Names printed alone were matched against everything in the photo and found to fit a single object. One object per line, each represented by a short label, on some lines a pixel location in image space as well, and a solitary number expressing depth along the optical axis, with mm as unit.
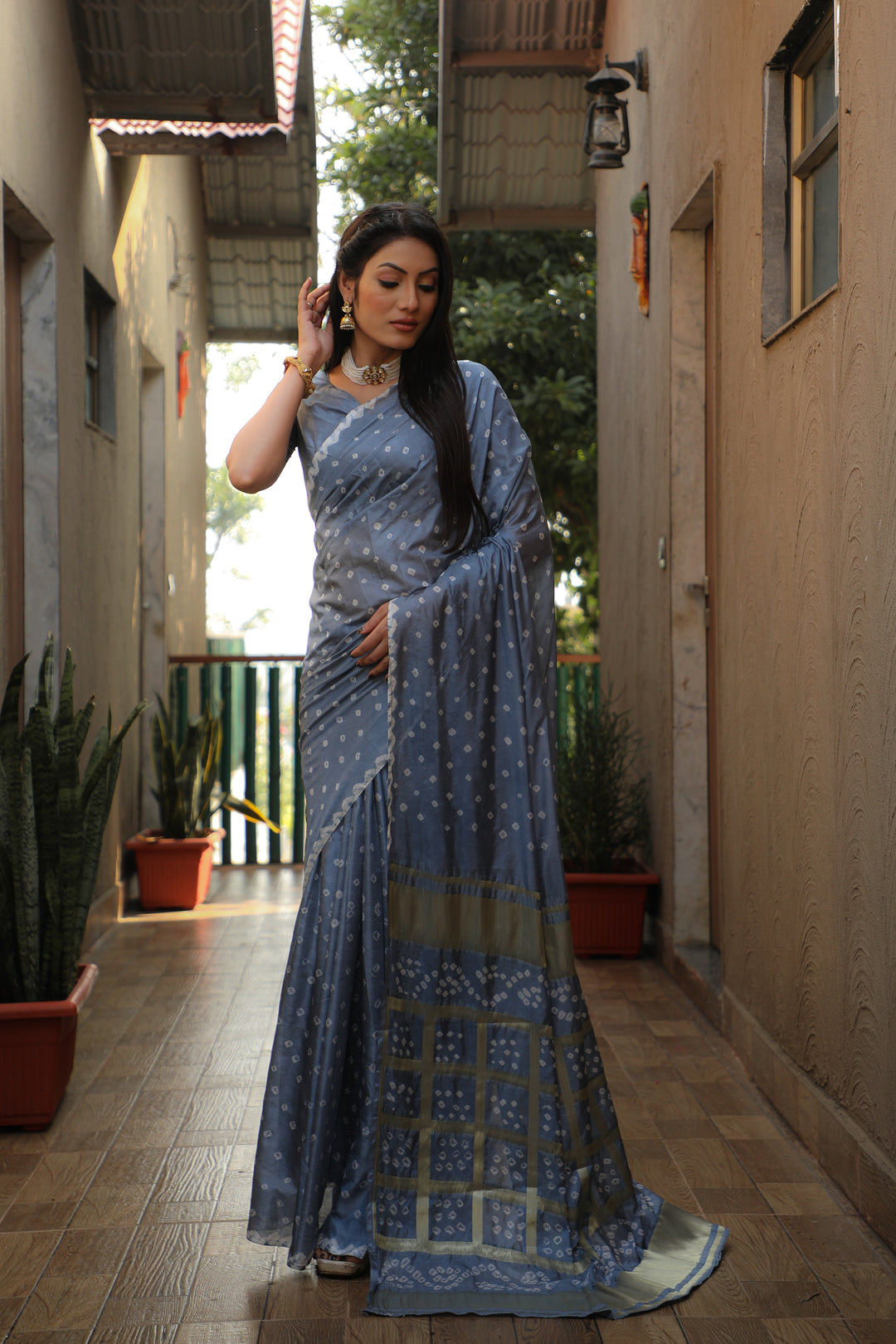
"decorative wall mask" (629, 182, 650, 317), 4766
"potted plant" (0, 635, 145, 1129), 2830
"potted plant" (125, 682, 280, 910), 5523
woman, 2102
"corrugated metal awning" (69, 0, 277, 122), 4602
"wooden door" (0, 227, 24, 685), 3975
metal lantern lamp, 4766
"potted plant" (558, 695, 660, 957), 4566
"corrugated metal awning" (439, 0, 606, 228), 6090
